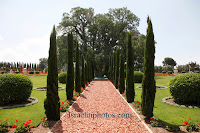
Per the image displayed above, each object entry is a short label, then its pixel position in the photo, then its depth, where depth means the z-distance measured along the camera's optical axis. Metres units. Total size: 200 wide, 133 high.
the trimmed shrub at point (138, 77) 22.17
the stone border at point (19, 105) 7.84
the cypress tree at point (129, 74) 9.75
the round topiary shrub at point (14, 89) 8.18
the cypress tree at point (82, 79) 17.20
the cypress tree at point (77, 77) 13.38
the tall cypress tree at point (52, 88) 6.20
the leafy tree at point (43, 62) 100.47
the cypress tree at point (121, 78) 13.69
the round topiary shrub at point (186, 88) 8.20
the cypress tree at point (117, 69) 17.12
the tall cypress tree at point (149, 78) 6.32
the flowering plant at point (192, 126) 5.07
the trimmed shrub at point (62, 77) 21.36
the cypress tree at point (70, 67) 10.66
